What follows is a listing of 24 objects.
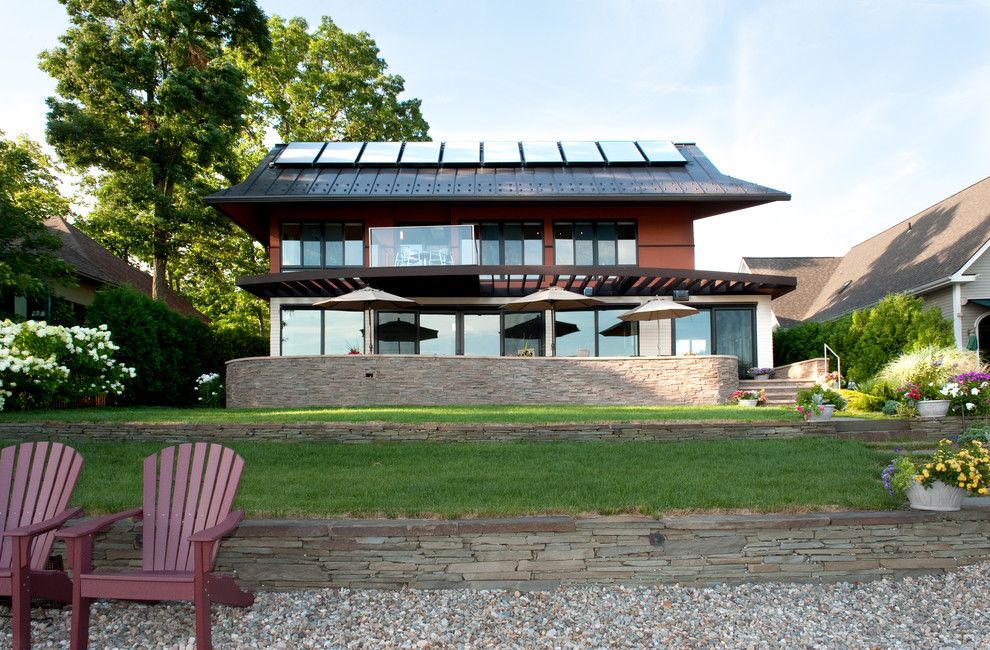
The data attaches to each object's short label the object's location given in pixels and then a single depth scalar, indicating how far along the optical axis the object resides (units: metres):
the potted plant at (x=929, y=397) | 9.57
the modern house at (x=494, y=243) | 17.19
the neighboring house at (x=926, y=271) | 17.38
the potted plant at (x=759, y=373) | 16.84
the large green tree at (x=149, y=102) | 18.31
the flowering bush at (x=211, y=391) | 15.82
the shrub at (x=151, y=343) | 14.54
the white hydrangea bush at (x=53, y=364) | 10.39
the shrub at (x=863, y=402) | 10.95
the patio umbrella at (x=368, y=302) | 14.68
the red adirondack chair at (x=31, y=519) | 4.00
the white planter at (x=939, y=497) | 5.51
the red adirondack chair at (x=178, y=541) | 3.89
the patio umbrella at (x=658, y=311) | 15.19
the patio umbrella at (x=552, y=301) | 14.98
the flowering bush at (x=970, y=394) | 9.50
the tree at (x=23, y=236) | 12.40
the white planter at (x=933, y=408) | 9.56
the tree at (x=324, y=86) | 26.05
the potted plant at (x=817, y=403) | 9.70
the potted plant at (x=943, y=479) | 5.50
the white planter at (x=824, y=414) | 9.71
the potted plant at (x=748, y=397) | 12.88
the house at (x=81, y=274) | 18.08
